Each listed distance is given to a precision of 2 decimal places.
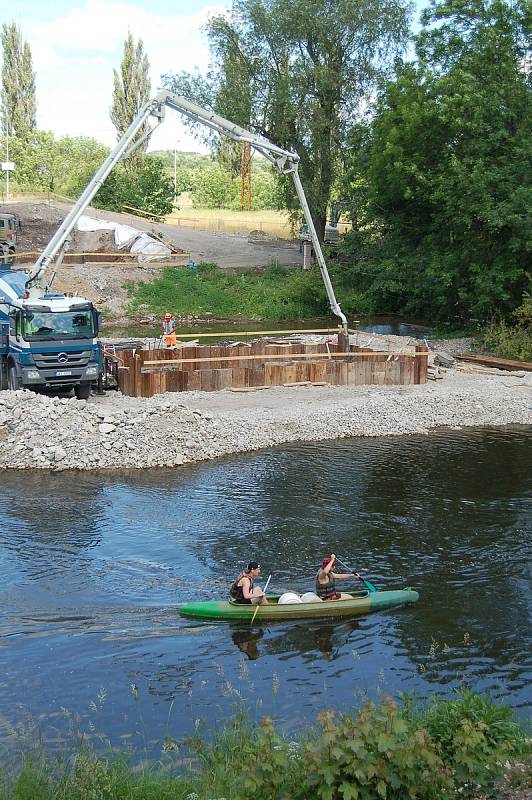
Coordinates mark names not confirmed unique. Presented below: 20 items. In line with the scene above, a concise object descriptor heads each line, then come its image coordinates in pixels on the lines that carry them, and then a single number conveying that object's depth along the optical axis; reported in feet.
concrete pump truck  85.15
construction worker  104.58
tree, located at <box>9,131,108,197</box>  258.78
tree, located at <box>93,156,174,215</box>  223.92
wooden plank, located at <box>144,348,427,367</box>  97.19
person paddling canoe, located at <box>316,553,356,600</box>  49.78
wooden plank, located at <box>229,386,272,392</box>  97.36
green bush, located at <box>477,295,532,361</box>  120.98
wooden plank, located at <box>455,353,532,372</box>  114.21
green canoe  48.42
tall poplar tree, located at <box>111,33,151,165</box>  278.87
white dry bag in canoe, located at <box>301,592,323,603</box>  49.67
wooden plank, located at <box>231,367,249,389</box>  98.02
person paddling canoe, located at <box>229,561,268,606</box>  48.44
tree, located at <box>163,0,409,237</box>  161.89
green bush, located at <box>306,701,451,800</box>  26.20
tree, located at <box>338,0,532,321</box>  122.11
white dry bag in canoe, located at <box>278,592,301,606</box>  49.55
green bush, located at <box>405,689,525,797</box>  28.50
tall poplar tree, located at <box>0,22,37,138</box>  286.87
